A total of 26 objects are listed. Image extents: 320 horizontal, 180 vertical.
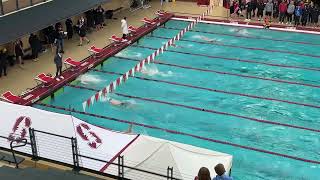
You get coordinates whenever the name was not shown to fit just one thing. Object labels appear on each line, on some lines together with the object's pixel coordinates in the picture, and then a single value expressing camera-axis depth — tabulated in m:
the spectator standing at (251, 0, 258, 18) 24.00
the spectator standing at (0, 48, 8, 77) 16.69
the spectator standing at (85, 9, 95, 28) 22.31
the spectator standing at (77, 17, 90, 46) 20.30
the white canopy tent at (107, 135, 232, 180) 9.41
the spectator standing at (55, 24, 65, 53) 19.11
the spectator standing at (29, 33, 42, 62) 18.39
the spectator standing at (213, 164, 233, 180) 7.07
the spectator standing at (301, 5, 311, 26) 22.64
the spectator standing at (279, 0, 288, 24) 23.22
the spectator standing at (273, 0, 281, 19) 23.78
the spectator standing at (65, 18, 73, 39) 20.98
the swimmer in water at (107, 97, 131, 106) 15.02
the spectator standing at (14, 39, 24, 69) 17.50
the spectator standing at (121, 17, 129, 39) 20.34
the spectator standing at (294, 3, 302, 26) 22.62
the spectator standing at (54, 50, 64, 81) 15.91
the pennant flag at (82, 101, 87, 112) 14.30
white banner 10.37
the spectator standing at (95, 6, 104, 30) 22.73
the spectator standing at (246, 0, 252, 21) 24.02
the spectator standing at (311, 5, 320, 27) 22.77
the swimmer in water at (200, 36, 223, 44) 21.02
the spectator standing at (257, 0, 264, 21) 23.86
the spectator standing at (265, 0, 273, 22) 23.58
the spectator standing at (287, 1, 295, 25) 22.97
